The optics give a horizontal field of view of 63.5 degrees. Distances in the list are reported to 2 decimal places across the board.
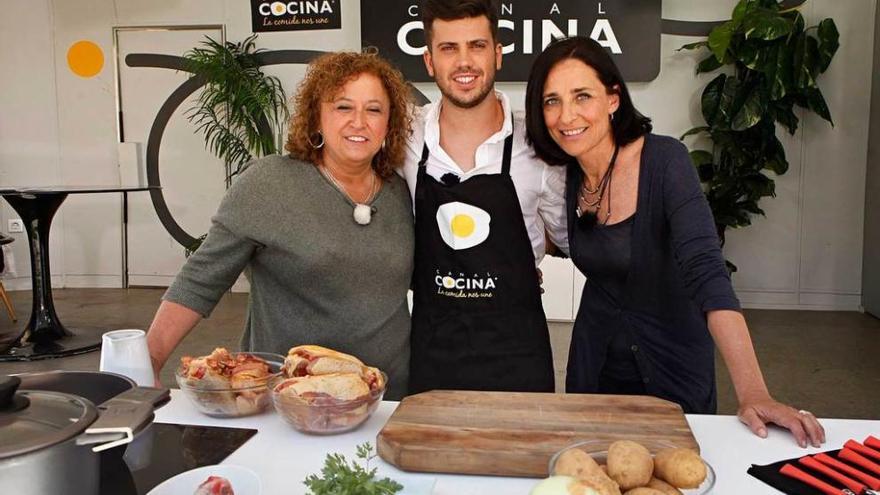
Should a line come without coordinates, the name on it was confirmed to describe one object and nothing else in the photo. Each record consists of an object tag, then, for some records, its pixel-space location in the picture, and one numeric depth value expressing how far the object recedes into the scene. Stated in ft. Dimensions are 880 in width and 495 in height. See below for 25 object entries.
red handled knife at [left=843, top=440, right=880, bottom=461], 3.74
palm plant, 19.86
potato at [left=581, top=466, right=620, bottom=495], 2.72
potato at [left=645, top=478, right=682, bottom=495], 2.97
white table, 3.66
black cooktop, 3.52
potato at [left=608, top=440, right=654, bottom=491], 3.03
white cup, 4.35
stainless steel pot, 2.50
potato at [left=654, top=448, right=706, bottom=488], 3.08
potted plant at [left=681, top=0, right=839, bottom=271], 17.11
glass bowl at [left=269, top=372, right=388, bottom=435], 4.09
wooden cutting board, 3.75
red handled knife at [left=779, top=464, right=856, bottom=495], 3.45
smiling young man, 6.71
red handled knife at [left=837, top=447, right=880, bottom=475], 3.61
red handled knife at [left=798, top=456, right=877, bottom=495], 3.43
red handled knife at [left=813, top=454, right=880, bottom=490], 3.47
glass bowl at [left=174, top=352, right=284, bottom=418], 4.45
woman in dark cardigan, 5.93
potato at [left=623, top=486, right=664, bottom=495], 2.91
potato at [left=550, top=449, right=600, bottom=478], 2.95
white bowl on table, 3.40
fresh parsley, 2.86
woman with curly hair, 5.73
